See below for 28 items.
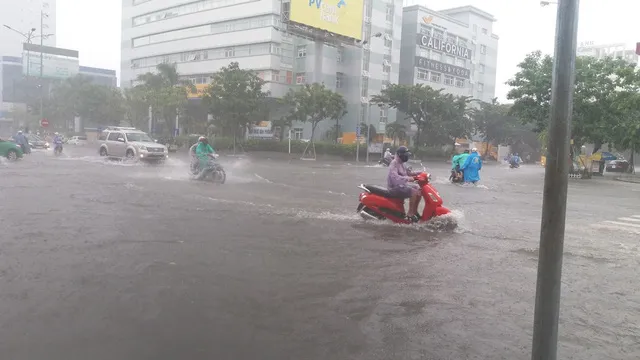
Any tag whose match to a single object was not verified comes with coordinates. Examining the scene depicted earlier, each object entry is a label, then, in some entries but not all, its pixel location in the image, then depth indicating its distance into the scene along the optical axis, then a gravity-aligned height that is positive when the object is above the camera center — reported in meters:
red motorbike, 9.21 -1.06
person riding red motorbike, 9.16 -0.61
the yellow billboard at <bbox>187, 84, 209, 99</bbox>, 54.26 +4.50
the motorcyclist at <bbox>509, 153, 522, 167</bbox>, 41.59 -0.77
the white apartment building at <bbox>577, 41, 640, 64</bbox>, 93.81 +20.26
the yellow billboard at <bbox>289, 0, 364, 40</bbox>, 45.94 +11.72
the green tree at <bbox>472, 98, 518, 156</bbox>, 58.84 +3.38
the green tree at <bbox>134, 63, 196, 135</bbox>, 47.34 +3.86
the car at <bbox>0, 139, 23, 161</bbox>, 23.36 -1.04
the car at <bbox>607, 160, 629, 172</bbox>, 40.69 -0.72
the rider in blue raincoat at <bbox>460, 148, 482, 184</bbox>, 19.80 -0.70
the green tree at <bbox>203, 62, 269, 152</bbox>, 42.12 +3.37
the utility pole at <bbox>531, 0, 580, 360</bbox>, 2.68 -0.18
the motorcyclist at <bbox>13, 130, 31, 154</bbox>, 26.12 -0.68
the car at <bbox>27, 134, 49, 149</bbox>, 40.25 -1.19
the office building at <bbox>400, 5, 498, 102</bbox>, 63.19 +12.80
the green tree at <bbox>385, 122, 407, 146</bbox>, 52.41 +1.49
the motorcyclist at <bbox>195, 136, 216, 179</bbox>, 16.27 -0.51
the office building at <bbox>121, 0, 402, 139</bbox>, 52.72 +9.67
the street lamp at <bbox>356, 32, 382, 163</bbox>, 55.09 +5.38
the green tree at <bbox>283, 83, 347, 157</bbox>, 42.31 +3.17
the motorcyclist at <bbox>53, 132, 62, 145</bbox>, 32.53 -0.73
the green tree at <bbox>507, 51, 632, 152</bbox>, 29.11 +3.40
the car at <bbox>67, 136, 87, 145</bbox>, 54.72 -1.06
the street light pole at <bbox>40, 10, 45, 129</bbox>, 54.62 +4.70
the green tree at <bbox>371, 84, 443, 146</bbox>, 47.09 +4.18
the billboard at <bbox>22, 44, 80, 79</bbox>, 63.10 +8.69
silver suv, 24.17 -0.62
